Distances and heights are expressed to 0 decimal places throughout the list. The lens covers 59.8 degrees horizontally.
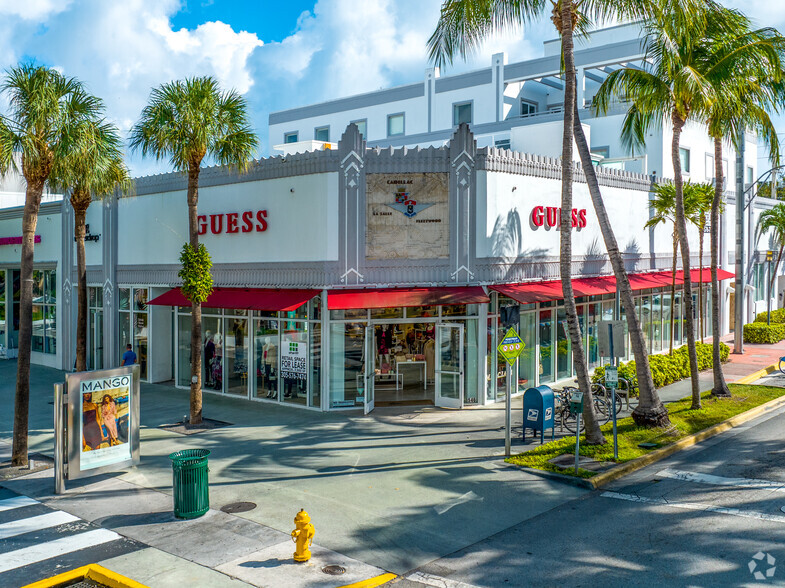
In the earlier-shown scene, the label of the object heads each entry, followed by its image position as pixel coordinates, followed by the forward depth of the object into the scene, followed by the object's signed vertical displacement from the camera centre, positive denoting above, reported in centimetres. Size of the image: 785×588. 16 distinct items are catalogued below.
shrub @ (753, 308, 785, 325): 3688 -32
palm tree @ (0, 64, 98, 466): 1377 +348
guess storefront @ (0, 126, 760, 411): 1856 +113
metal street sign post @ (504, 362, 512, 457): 1398 -245
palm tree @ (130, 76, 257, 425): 1675 +451
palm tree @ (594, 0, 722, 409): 1581 +582
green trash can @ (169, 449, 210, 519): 1097 -281
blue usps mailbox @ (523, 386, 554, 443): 1537 -219
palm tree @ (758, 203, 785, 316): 3603 +480
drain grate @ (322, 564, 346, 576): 908 -344
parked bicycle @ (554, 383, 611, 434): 1666 -244
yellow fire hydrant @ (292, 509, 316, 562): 934 -306
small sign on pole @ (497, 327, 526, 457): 1410 -78
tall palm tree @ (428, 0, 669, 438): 1504 +650
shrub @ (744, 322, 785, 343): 3266 -104
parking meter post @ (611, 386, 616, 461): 1388 -275
